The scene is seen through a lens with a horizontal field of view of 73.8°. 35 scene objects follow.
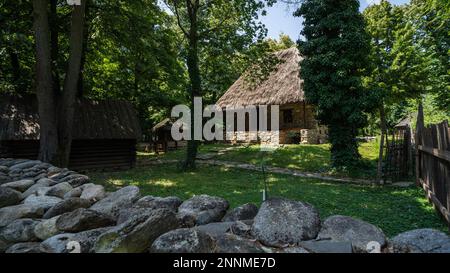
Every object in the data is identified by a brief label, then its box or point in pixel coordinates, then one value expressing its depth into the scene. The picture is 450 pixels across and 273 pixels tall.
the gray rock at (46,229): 3.05
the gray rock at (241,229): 2.79
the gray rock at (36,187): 4.74
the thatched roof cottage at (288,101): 20.70
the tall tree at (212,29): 13.80
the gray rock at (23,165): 6.70
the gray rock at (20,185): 5.01
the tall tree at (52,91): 9.99
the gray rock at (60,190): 4.67
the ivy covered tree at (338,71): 12.06
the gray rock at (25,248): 2.70
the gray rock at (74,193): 4.61
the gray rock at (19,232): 3.15
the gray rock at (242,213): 3.41
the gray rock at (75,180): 5.41
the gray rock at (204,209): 3.39
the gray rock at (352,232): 2.52
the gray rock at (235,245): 2.42
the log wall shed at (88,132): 12.84
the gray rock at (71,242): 2.60
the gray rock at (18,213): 3.62
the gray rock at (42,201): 3.90
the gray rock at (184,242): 2.35
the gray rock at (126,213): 3.20
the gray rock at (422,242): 2.44
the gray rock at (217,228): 2.75
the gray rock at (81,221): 2.99
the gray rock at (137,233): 2.42
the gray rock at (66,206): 3.63
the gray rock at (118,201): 3.66
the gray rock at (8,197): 4.26
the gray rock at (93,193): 4.35
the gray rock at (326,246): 2.38
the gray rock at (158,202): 3.76
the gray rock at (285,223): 2.63
